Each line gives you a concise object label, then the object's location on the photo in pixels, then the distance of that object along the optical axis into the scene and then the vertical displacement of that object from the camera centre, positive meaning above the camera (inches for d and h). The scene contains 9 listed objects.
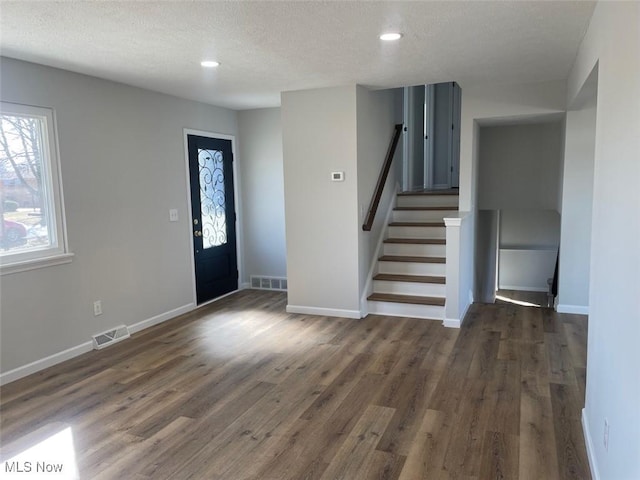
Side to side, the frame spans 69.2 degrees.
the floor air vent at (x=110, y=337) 162.6 -49.7
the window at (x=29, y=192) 134.7 +2.6
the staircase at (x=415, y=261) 193.8 -30.2
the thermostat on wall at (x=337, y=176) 187.9 +7.2
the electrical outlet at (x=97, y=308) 163.0 -38.2
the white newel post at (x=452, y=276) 176.1 -32.2
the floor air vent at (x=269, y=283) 244.1 -46.2
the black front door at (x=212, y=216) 212.8 -9.5
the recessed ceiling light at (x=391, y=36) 119.0 +40.8
